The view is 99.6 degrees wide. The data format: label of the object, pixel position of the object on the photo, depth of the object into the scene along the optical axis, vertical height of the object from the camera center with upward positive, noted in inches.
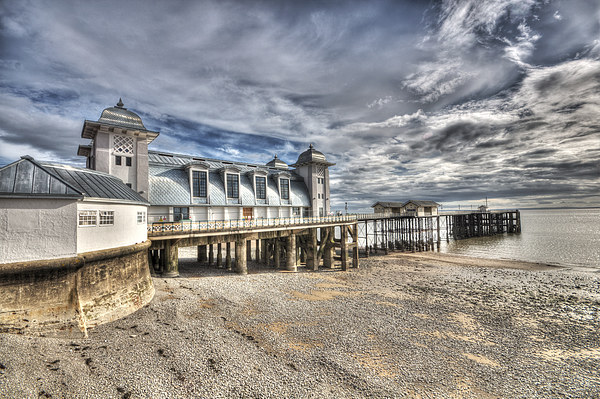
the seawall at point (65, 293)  337.1 -118.1
